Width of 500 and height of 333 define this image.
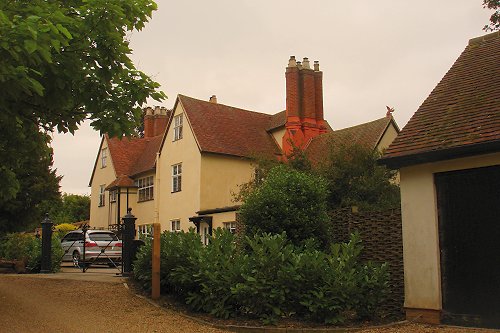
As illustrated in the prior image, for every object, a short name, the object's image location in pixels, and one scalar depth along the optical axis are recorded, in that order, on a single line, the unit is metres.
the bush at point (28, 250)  18.73
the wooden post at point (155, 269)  11.91
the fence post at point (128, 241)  15.35
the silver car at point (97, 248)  21.78
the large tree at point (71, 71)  6.54
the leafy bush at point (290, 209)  12.29
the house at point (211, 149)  28.16
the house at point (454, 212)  9.15
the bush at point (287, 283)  9.40
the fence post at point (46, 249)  18.12
